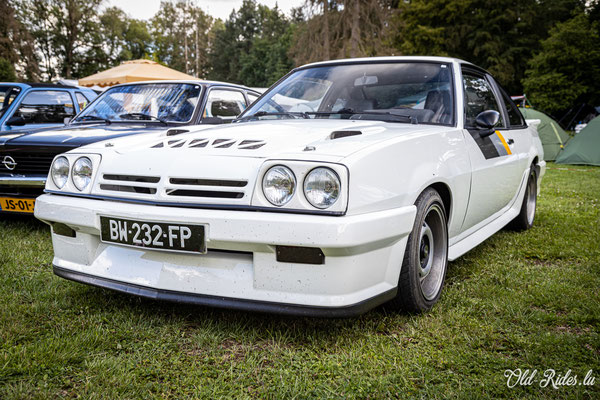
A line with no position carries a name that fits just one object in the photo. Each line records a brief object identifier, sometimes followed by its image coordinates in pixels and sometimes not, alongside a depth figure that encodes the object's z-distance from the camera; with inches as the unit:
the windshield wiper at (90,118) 196.6
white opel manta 76.8
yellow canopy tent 508.1
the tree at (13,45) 920.3
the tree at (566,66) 999.0
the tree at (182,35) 2021.4
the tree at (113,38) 1715.1
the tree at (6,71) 946.1
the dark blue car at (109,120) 165.5
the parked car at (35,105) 238.9
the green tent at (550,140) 521.0
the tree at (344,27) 857.5
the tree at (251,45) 2011.6
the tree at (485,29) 1129.4
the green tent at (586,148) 477.1
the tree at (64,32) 1485.0
